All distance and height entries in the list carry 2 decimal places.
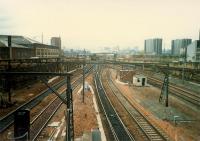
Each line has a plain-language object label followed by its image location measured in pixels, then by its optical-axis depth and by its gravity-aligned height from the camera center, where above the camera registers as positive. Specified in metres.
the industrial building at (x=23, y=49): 46.62 +2.51
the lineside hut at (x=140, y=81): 49.62 -4.22
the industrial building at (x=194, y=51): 76.75 +2.64
